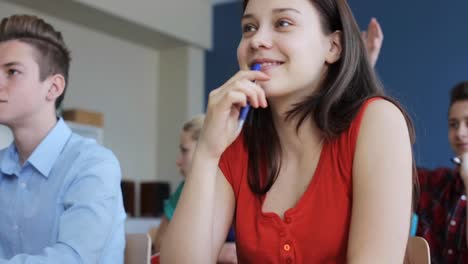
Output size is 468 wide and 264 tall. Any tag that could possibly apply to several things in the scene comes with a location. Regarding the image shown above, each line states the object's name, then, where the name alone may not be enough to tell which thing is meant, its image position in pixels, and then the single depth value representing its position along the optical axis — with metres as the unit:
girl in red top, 1.51
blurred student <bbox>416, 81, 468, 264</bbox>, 2.30
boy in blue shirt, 1.69
